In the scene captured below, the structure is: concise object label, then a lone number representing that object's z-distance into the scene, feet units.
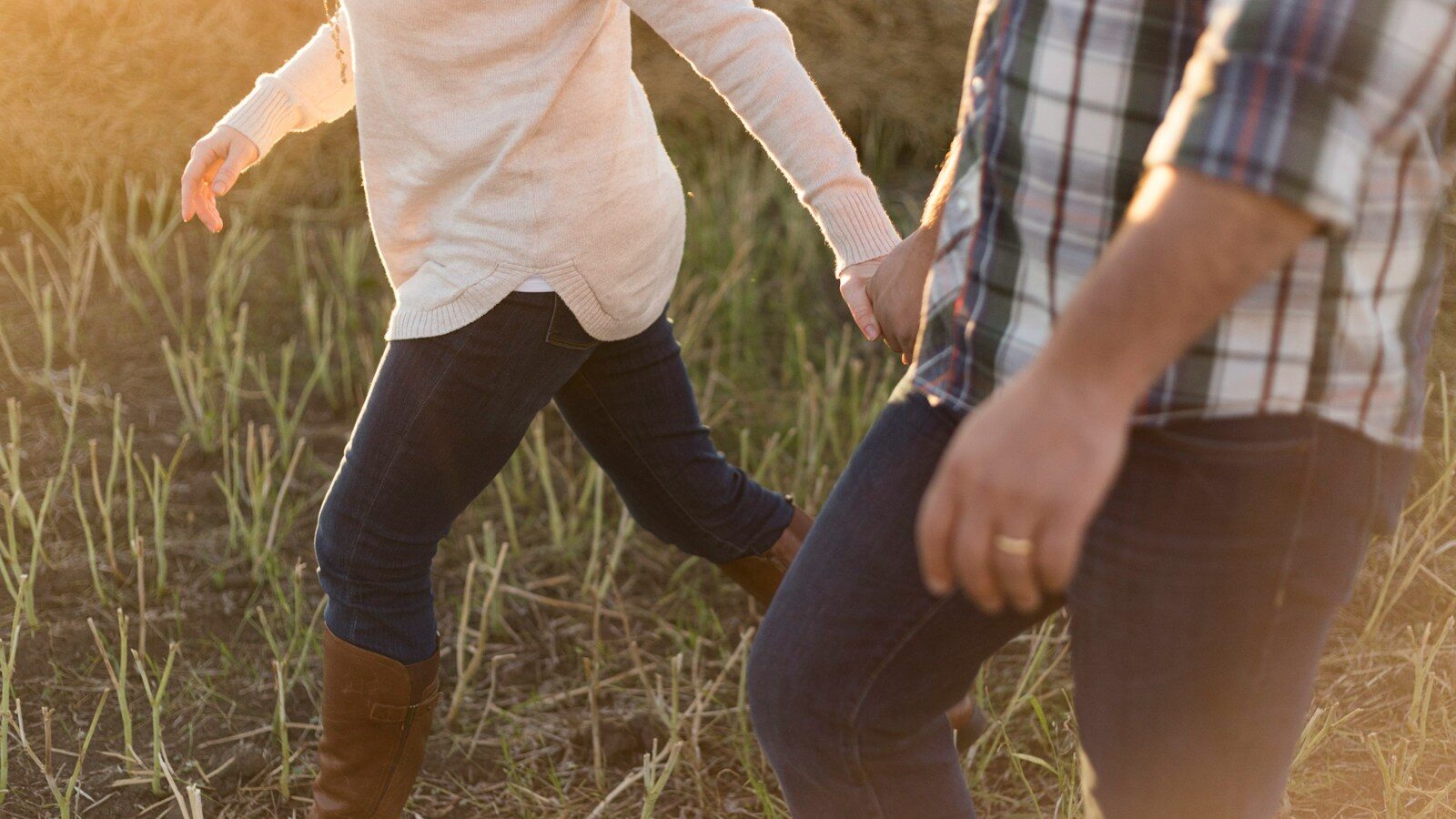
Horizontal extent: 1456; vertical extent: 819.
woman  4.99
